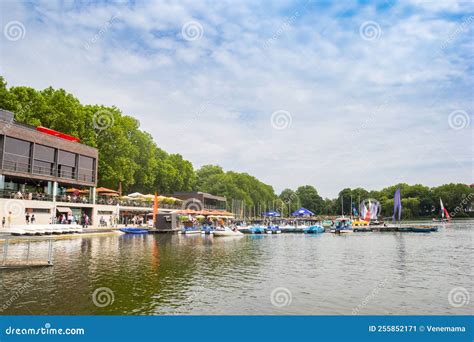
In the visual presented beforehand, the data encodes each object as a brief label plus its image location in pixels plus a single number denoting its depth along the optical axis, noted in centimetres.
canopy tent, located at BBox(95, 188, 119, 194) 6706
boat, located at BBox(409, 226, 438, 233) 7919
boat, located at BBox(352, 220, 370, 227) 9881
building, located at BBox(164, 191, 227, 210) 10706
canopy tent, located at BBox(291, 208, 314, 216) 10014
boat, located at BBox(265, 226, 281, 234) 7775
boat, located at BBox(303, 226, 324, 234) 7850
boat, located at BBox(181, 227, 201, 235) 6531
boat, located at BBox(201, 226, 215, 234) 6569
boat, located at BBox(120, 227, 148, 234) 5734
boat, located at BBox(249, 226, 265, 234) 7423
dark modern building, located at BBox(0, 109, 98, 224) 4938
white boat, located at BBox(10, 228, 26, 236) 3950
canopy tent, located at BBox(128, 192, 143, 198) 7069
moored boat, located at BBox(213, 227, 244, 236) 6162
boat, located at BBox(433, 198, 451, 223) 14360
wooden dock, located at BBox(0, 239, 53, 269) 2153
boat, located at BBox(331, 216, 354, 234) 8019
